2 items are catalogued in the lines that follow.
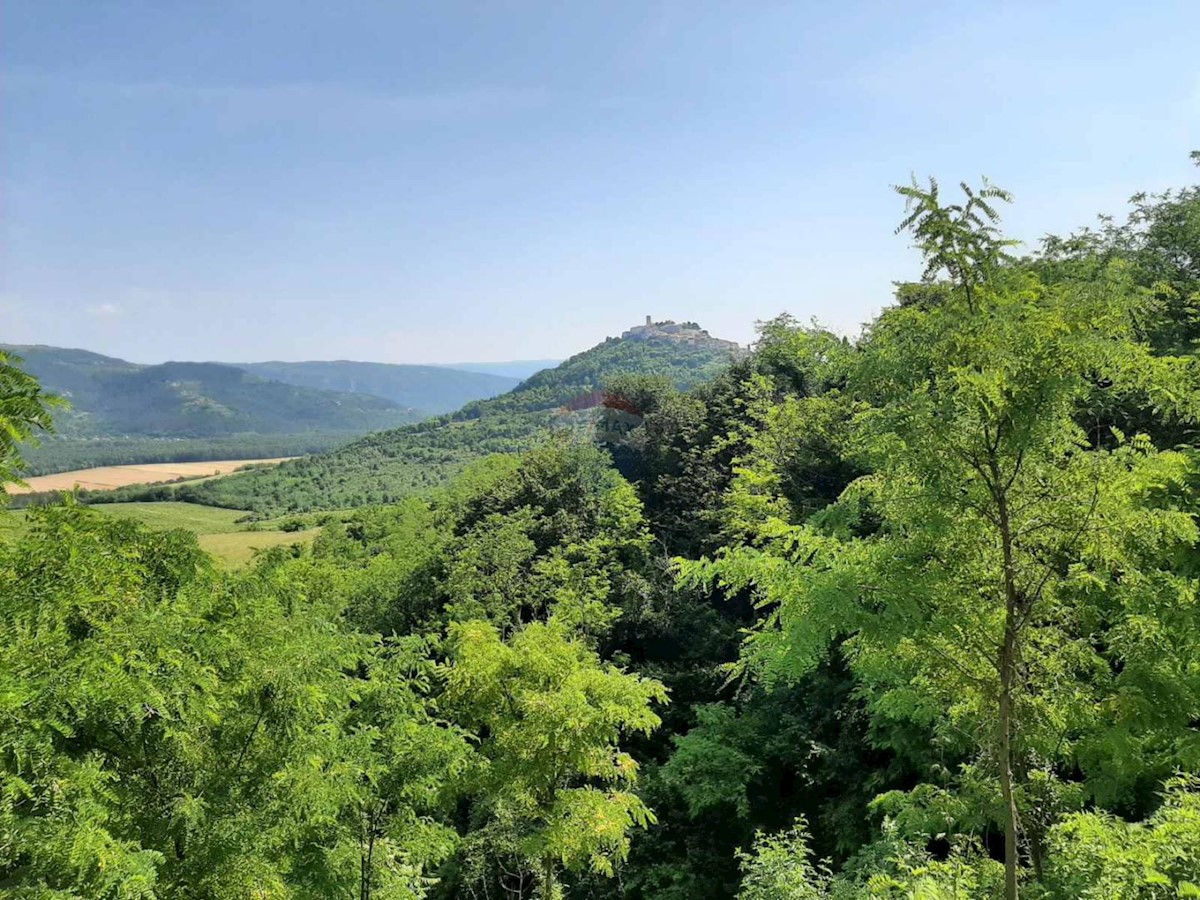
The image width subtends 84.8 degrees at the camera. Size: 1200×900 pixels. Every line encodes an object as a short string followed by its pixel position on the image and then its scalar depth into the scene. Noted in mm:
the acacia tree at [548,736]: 10586
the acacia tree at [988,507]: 3980
